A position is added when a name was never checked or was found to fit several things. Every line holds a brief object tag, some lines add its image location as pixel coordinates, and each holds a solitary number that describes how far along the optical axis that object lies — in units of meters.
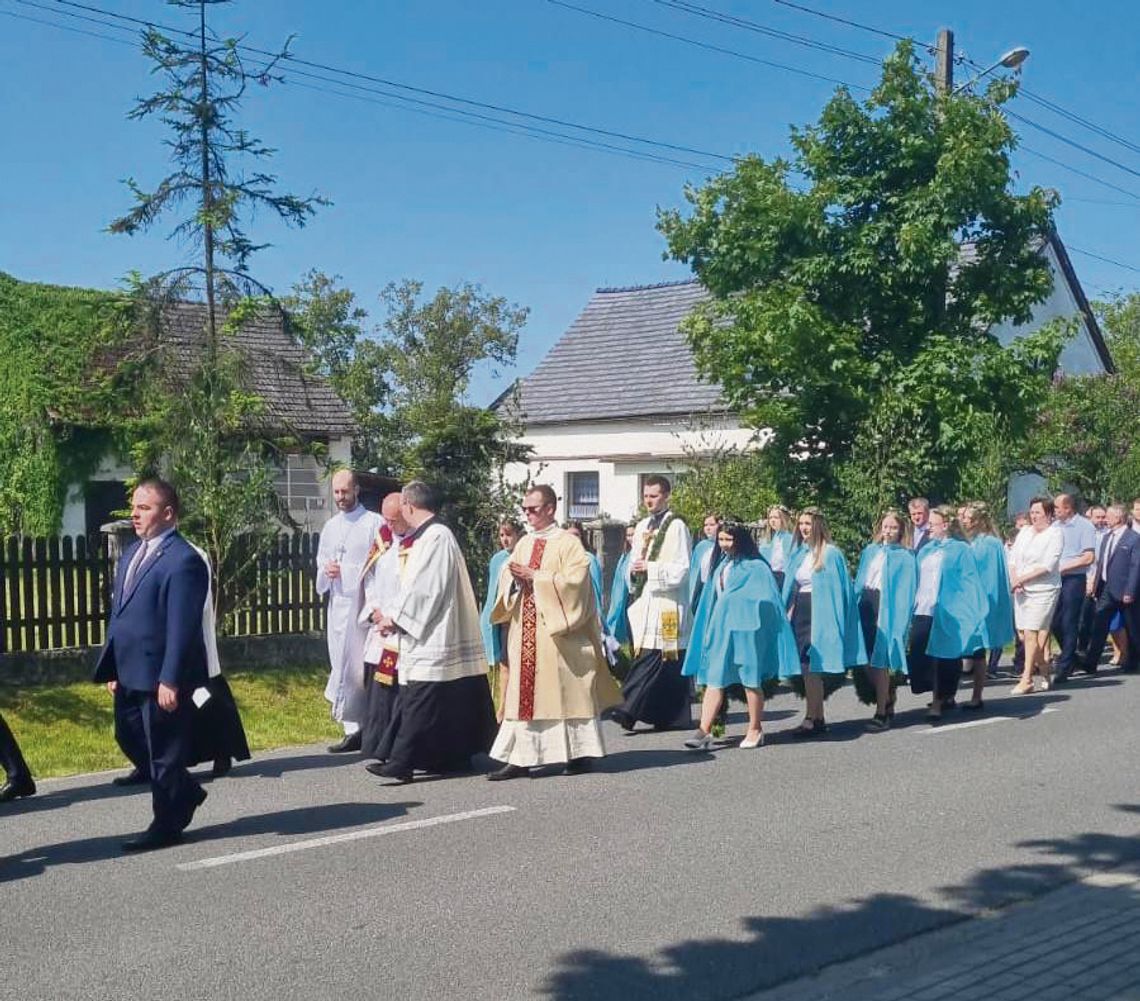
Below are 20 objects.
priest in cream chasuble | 9.07
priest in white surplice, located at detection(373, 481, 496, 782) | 8.87
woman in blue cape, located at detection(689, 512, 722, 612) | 12.20
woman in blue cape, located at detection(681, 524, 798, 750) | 10.21
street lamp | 19.28
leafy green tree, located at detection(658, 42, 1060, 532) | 18.59
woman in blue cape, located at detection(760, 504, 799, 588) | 12.39
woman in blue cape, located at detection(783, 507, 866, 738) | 10.79
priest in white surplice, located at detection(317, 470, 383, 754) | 10.42
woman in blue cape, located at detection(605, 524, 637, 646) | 12.81
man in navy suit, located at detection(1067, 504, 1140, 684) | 15.32
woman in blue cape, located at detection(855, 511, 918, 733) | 11.46
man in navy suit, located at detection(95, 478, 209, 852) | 7.02
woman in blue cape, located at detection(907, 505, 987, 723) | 12.13
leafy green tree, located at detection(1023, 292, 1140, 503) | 27.88
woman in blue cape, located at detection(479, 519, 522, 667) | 11.53
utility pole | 19.25
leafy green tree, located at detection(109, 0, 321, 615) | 13.84
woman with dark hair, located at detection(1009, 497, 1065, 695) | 14.34
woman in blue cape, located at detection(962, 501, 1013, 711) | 13.11
